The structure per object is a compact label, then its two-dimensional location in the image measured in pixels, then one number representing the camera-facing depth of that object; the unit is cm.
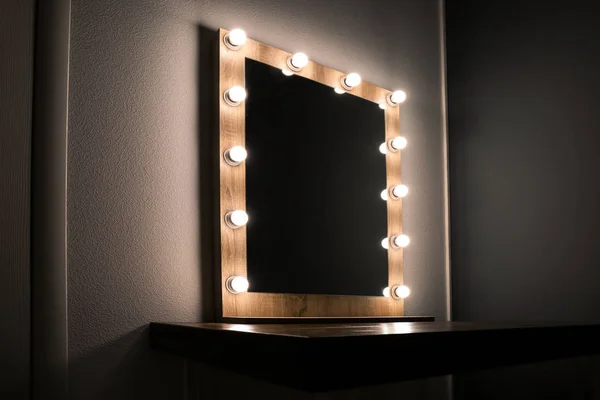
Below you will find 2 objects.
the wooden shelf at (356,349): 90
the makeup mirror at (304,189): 156
